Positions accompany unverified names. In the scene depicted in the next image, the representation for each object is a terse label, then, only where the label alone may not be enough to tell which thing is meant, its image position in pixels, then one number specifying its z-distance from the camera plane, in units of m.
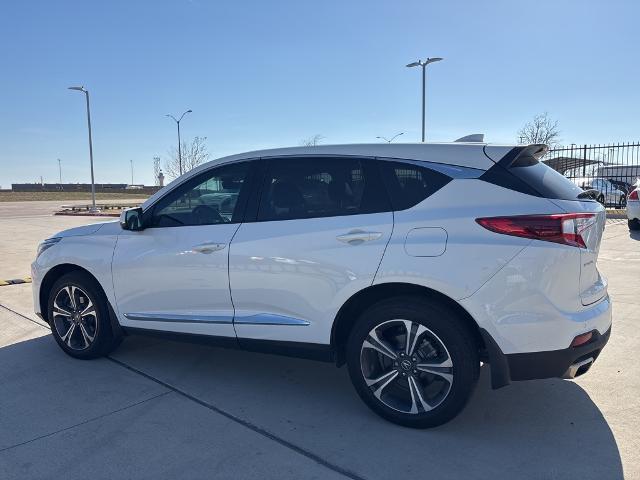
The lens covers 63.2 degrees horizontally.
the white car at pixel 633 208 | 12.71
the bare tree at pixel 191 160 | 57.78
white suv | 2.90
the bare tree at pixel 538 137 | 29.28
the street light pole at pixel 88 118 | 33.34
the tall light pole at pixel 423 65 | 25.28
